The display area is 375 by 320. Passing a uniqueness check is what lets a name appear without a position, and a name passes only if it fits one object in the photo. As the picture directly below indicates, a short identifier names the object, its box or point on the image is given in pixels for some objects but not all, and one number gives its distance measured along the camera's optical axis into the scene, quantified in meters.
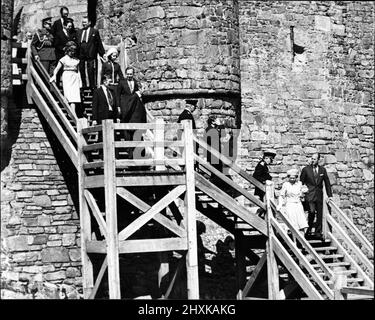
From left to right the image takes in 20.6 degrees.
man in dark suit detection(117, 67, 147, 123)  16.45
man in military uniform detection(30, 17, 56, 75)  17.48
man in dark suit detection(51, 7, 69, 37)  17.69
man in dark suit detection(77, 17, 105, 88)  17.75
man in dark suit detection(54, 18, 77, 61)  17.62
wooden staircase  15.30
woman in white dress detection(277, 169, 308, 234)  17.16
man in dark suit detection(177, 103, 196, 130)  17.64
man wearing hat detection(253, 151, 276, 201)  17.69
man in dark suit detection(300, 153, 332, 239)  17.92
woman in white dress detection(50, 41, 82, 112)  16.94
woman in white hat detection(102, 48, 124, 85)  17.30
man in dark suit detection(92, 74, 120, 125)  16.27
